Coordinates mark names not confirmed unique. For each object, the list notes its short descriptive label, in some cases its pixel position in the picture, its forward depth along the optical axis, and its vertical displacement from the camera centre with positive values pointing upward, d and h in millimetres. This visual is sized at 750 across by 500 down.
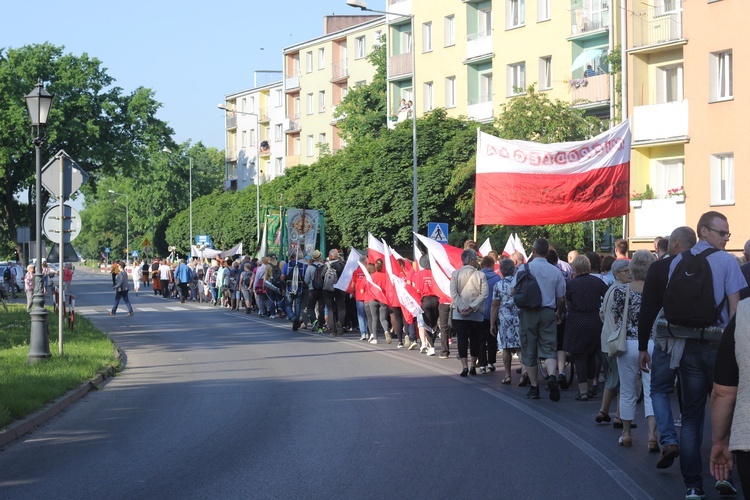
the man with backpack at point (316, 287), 25469 -720
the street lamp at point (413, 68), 35156 +5787
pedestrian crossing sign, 30562 +644
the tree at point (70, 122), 56750 +7260
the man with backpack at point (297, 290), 26984 -829
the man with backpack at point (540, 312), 13312 -688
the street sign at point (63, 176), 17777 +1324
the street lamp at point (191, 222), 85750 +2715
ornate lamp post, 17078 -88
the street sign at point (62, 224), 18109 +559
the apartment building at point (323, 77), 76125 +13076
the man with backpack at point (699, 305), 7605 -352
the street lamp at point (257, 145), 99662 +10157
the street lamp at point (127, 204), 121188 +5969
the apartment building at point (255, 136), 94125 +11073
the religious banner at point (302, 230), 33281 +810
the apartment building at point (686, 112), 31031 +4215
